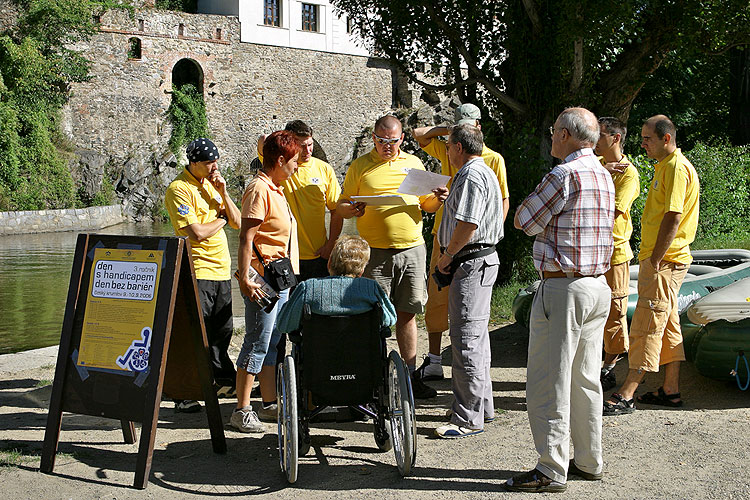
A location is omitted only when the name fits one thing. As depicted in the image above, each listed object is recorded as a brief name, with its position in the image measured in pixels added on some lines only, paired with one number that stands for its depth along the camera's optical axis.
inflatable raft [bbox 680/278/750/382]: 5.34
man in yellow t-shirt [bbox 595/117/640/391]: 5.39
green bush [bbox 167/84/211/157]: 34.91
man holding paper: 5.61
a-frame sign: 4.21
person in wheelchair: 4.17
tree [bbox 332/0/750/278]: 9.79
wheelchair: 4.12
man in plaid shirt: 3.81
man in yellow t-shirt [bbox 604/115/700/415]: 5.05
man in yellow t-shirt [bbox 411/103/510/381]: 6.05
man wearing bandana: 5.36
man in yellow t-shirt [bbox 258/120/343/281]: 5.63
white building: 37.72
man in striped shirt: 4.70
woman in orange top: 4.77
